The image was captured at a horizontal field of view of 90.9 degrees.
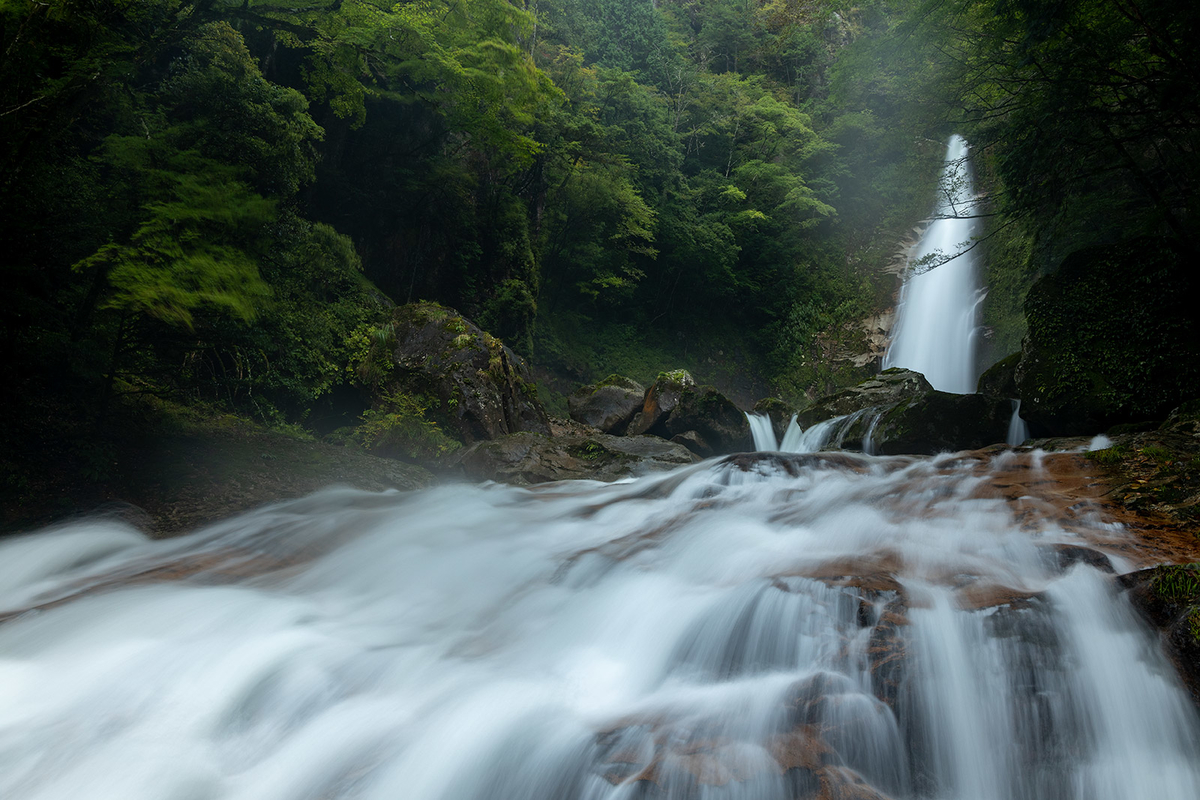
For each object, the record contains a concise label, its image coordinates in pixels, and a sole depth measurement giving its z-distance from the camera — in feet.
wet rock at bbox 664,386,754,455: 49.78
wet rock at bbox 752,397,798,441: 53.36
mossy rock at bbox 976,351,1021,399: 33.32
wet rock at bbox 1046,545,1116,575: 11.50
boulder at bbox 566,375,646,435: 53.52
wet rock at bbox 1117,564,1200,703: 8.30
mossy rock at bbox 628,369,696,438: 50.97
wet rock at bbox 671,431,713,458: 48.57
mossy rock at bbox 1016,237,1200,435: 25.39
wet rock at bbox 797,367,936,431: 44.47
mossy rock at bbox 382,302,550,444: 35.32
